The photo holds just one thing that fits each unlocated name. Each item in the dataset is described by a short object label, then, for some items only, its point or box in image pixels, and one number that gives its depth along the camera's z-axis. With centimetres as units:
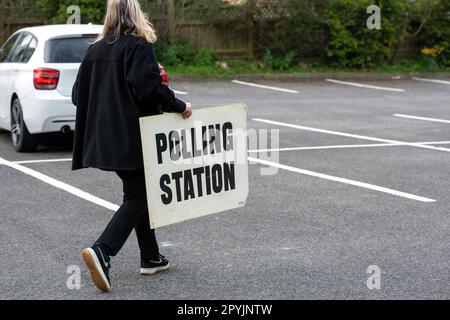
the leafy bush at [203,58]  2248
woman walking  583
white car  1131
